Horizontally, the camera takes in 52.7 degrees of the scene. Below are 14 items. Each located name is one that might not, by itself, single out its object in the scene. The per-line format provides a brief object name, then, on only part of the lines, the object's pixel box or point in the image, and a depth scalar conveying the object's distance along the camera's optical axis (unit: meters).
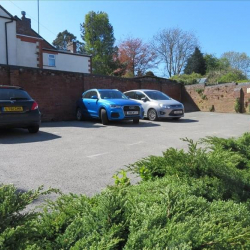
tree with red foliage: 44.21
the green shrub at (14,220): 1.29
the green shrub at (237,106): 18.66
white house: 19.89
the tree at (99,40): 42.25
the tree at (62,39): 58.47
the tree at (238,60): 44.16
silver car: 12.80
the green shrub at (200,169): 2.66
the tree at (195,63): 45.00
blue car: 10.84
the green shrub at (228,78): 30.04
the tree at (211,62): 46.04
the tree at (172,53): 43.81
